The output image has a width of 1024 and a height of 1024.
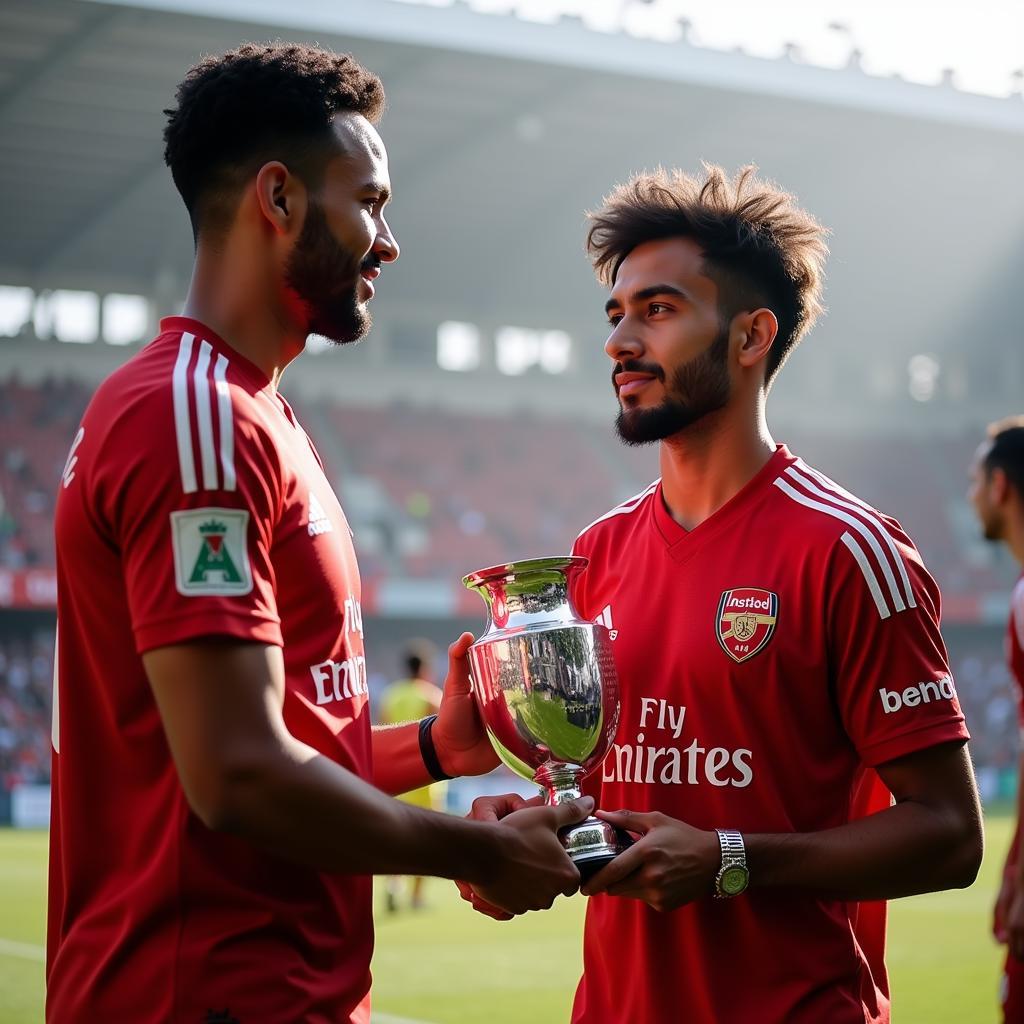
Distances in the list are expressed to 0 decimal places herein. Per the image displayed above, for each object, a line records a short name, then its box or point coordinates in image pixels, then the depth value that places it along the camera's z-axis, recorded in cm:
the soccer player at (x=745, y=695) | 250
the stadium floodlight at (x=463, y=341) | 3400
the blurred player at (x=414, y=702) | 1153
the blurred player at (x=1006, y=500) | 442
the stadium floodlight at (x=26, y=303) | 2979
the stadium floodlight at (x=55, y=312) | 2953
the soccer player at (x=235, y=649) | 192
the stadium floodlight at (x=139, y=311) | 3076
